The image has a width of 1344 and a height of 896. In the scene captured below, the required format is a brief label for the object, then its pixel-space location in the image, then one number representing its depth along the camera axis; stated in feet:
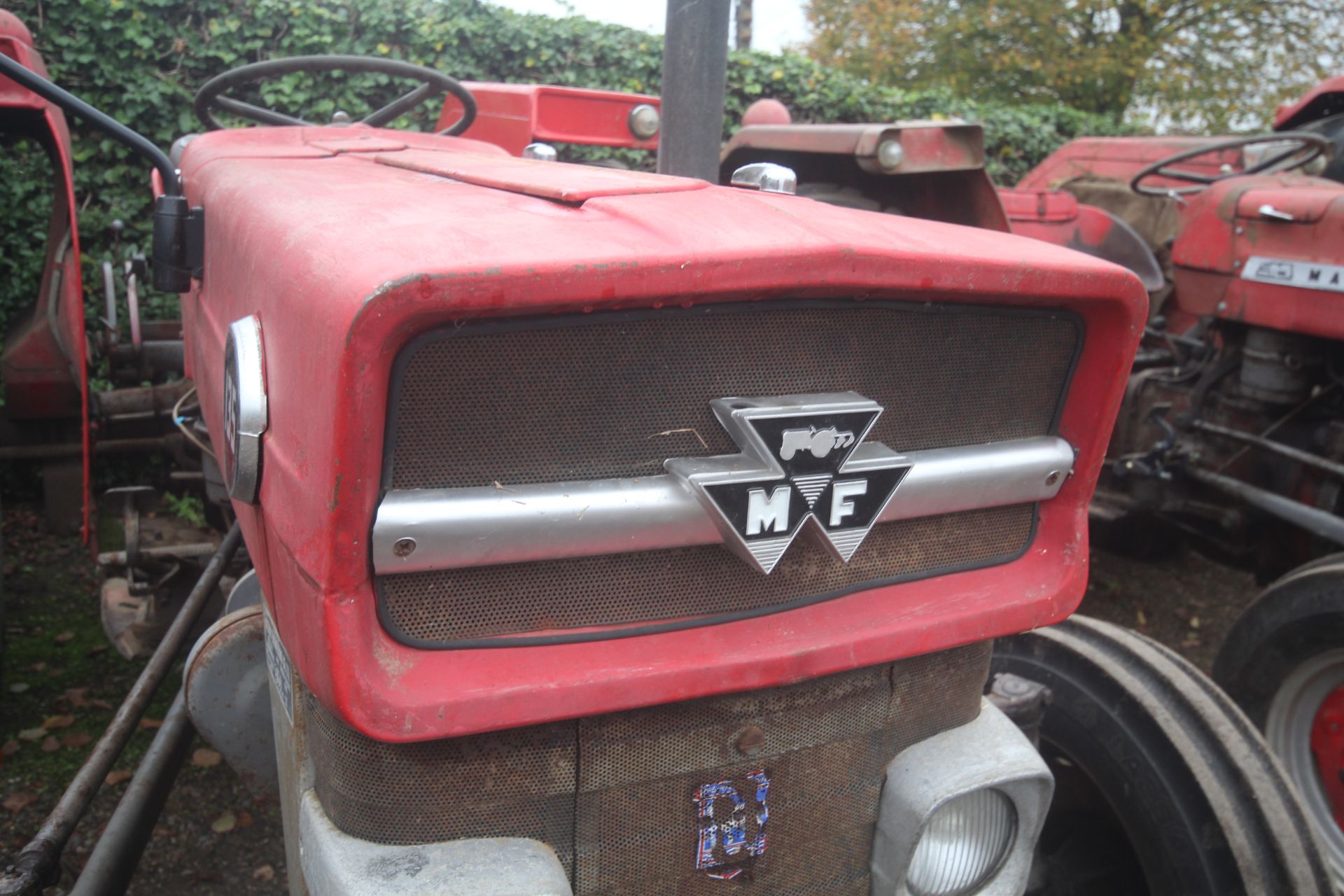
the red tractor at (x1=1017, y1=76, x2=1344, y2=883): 7.48
